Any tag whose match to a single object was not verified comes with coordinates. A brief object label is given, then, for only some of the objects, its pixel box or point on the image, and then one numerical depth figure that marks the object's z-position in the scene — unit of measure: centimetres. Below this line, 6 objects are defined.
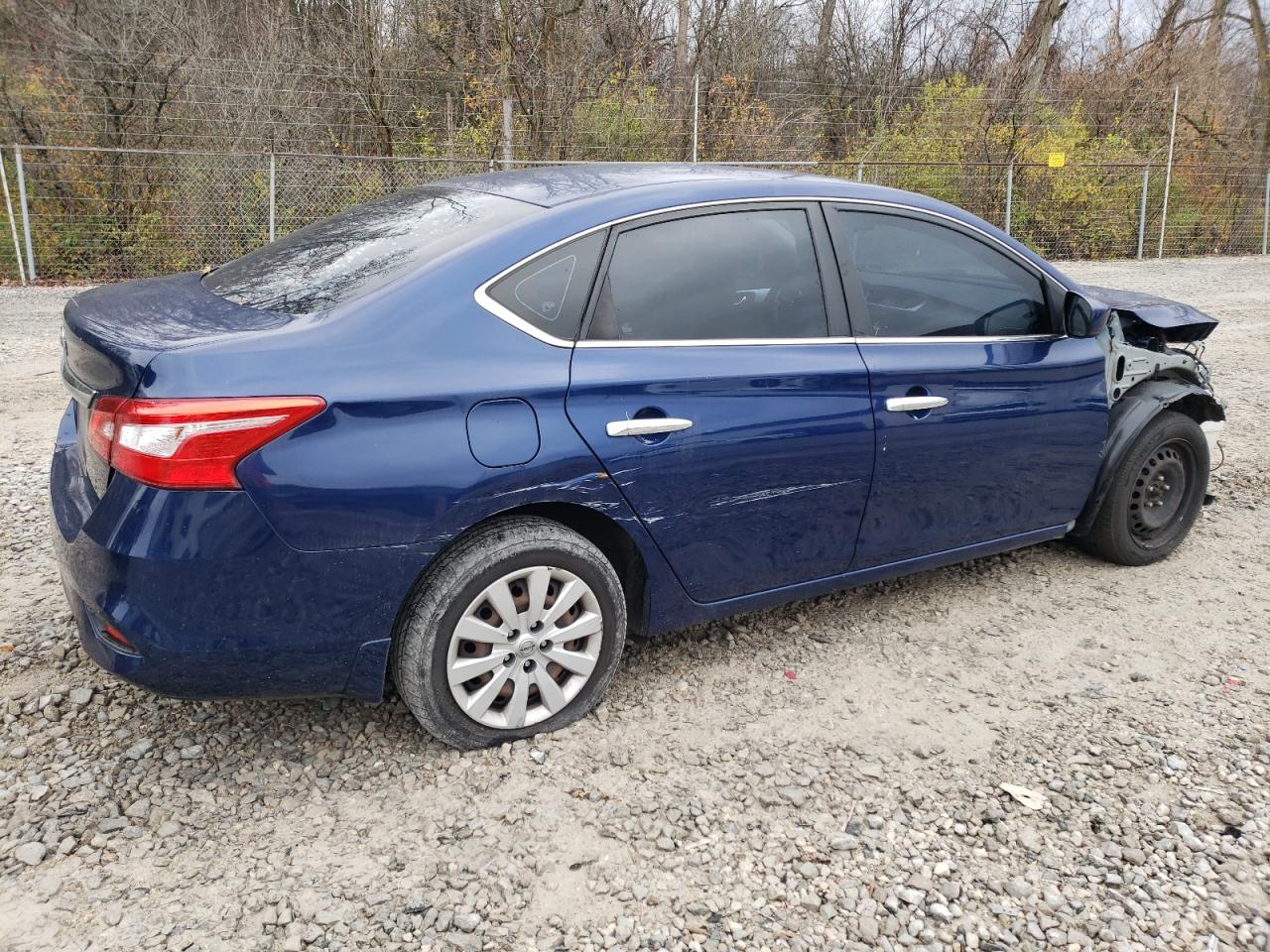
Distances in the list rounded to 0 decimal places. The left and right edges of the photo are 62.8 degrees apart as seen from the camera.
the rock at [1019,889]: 260
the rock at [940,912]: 252
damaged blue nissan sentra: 262
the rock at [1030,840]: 277
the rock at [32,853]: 260
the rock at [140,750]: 304
